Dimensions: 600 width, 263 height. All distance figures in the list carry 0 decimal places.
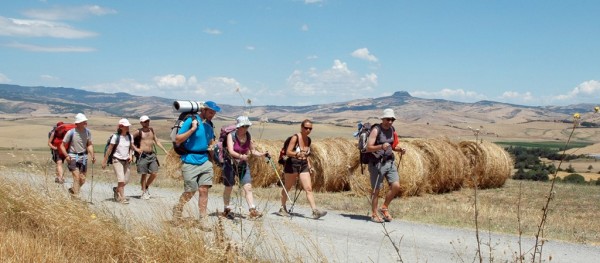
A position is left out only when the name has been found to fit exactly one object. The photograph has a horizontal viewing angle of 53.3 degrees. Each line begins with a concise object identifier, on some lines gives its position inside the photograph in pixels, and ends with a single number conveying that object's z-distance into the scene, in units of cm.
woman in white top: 1064
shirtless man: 1180
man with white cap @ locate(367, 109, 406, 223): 886
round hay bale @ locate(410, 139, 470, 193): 1501
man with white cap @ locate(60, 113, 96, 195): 962
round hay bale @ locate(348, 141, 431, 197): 1398
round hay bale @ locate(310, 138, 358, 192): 1520
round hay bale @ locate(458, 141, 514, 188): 1698
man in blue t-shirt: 731
